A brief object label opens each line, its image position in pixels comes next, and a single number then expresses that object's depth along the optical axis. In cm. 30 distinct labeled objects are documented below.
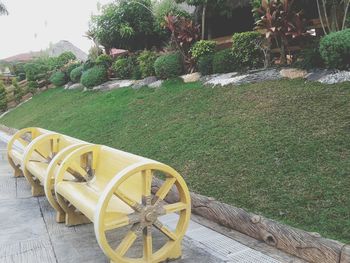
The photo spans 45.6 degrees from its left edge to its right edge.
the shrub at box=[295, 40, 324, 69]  757
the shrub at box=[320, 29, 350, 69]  688
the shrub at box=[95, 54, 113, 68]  1733
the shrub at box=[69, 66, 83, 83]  1930
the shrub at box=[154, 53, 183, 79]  1156
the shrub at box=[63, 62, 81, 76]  2114
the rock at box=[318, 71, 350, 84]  678
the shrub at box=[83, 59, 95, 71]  1862
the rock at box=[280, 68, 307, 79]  769
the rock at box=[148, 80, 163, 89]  1170
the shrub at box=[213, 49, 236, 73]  965
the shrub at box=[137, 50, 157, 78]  1318
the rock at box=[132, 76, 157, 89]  1252
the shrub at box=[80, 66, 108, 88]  1644
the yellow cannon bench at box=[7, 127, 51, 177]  691
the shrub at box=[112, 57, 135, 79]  1539
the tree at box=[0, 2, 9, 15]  3589
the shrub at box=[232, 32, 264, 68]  948
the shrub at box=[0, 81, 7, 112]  2215
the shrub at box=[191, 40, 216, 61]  1092
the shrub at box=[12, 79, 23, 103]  2298
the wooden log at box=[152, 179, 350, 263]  312
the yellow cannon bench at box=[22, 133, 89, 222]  457
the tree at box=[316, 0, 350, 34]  848
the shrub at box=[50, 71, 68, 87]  2145
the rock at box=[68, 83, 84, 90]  1854
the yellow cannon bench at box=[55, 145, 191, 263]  316
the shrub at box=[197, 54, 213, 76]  1028
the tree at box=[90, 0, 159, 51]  1680
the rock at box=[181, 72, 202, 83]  1059
